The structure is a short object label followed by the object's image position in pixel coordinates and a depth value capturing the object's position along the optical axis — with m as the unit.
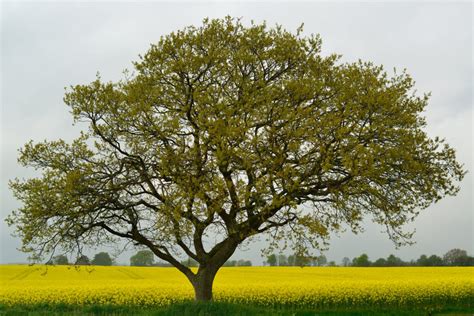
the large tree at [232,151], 17.89
